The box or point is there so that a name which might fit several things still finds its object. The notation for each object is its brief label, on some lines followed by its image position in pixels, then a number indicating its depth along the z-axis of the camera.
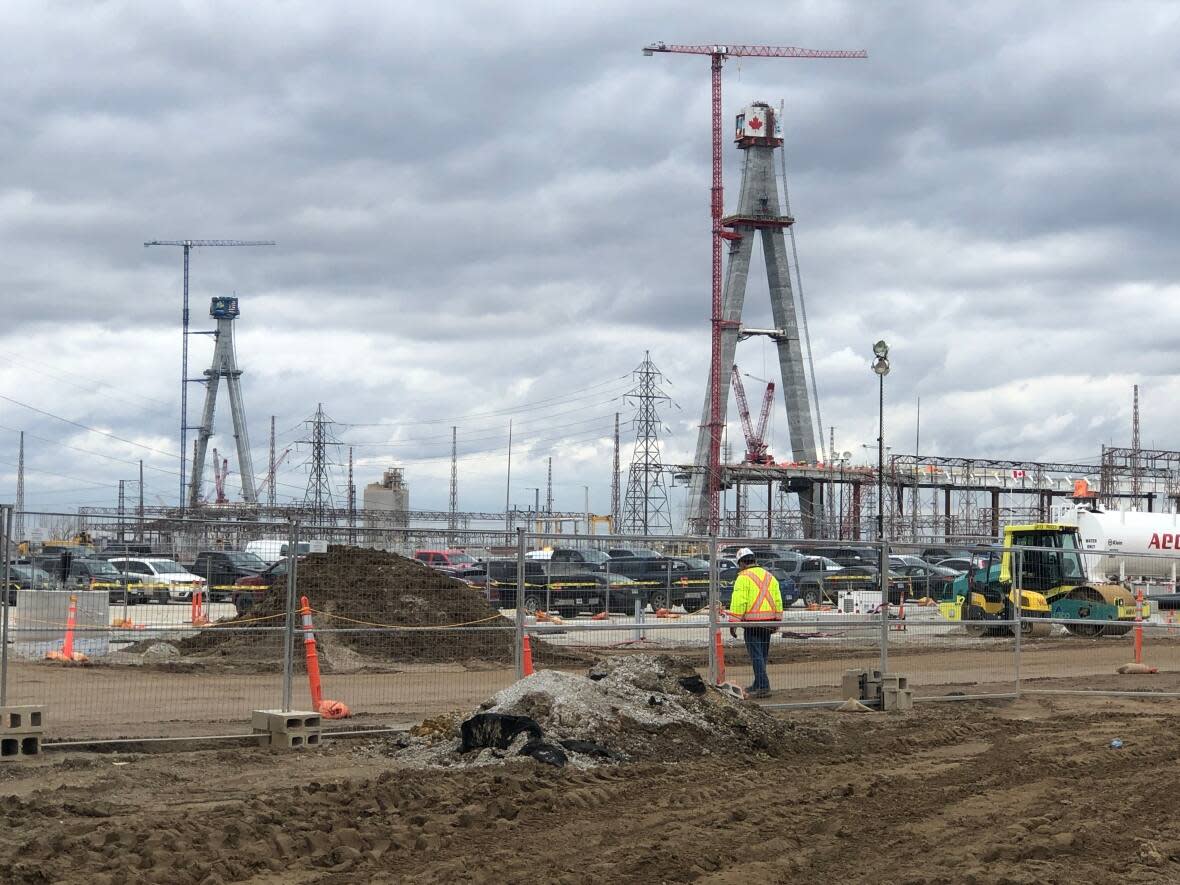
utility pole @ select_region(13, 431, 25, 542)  87.19
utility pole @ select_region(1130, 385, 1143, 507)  85.88
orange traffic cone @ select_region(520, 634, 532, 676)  15.02
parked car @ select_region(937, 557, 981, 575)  47.83
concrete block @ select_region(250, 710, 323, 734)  12.95
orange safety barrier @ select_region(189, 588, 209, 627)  13.39
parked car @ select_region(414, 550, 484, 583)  16.50
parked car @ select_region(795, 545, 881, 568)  17.67
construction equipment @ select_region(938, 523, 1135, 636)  24.94
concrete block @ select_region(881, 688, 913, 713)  16.92
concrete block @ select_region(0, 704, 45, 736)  11.94
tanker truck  40.91
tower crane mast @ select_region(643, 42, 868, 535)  84.69
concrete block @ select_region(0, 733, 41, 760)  11.89
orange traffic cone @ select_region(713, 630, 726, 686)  16.30
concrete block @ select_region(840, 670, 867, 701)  17.03
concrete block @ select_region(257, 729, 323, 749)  12.91
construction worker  16.73
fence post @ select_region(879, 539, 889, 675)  17.52
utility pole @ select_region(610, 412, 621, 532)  78.44
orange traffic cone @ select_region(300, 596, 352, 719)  14.00
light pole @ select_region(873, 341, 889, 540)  38.91
